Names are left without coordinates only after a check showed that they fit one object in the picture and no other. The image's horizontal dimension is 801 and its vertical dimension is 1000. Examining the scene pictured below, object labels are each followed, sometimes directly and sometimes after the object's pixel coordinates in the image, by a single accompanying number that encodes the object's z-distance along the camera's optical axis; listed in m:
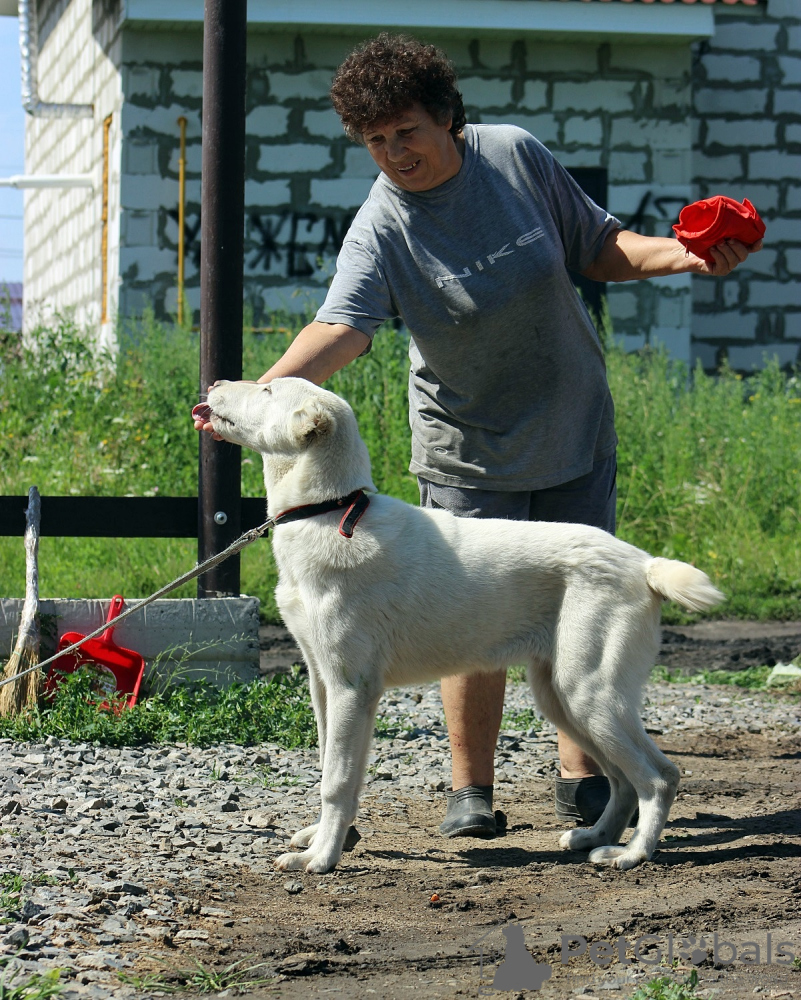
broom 9.23
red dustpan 9.50
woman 7.12
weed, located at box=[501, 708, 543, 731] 10.47
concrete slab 9.80
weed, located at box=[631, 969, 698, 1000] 4.62
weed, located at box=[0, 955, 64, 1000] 4.57
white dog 6.72
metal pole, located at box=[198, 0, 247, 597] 10.22
